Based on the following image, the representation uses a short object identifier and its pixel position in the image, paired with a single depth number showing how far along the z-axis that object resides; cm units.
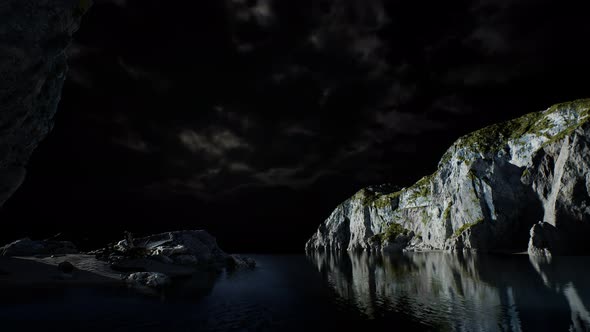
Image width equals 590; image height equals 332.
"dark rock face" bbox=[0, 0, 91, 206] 1741
